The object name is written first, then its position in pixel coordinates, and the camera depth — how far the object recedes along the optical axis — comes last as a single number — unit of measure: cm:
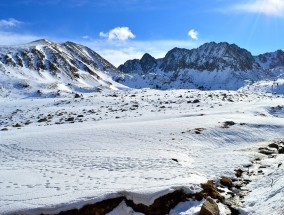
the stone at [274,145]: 1832
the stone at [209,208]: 955
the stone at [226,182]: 1226
